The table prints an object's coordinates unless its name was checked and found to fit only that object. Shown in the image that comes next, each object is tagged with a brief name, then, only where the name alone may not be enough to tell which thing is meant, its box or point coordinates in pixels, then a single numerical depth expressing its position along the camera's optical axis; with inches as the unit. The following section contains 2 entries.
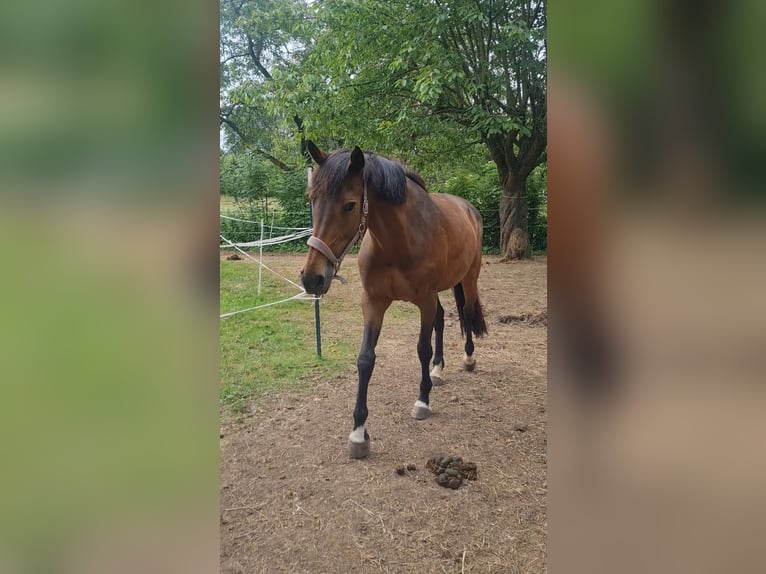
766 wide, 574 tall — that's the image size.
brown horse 81.2
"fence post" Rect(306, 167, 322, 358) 146.6
